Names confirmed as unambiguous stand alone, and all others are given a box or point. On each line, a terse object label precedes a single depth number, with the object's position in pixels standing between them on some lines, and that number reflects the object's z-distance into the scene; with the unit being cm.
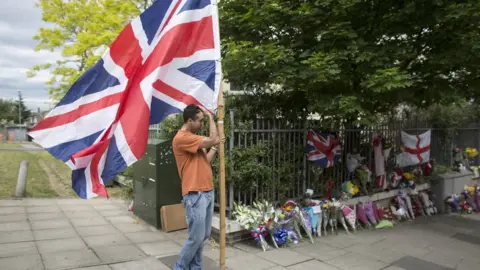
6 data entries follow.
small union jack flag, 680
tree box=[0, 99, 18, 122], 7451
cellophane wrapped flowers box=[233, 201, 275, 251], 554
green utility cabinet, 627
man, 368
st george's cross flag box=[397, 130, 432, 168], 862
